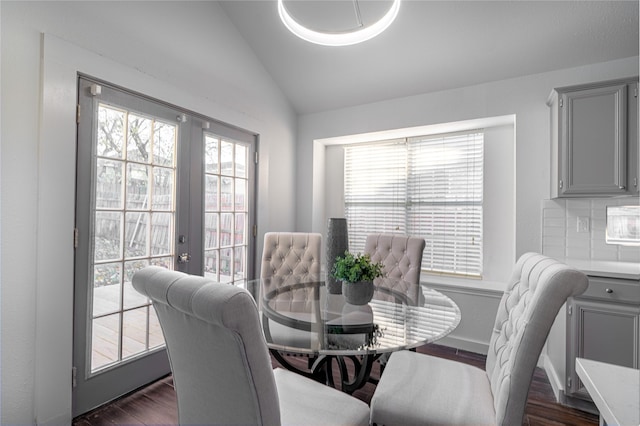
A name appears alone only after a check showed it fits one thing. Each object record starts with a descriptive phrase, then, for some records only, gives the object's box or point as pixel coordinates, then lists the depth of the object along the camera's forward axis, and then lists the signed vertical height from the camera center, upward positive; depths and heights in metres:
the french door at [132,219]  1.93 -0.04
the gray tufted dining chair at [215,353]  0.76 -0.39
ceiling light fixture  1.68 +1.04
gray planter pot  1.70 -0.41
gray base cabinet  1.92 -0.68
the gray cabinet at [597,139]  2.12 +0.57
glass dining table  1.28 -0.51
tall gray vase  2.01 -0.19
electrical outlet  2.51 -0.04
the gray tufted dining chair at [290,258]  2.52 -0.36
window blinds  3.22 +0.26
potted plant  1.68 -0.32
